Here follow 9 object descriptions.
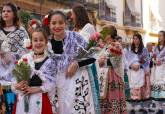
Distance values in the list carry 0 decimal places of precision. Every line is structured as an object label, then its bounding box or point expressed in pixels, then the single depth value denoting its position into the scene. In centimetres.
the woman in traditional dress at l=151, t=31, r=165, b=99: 889
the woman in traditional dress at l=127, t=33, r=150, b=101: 869
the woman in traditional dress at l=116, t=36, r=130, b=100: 673
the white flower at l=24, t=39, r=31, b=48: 426
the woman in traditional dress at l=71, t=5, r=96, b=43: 455
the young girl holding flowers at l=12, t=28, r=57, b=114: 397
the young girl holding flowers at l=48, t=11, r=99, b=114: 422
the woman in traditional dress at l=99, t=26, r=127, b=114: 593
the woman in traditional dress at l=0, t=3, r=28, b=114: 452
